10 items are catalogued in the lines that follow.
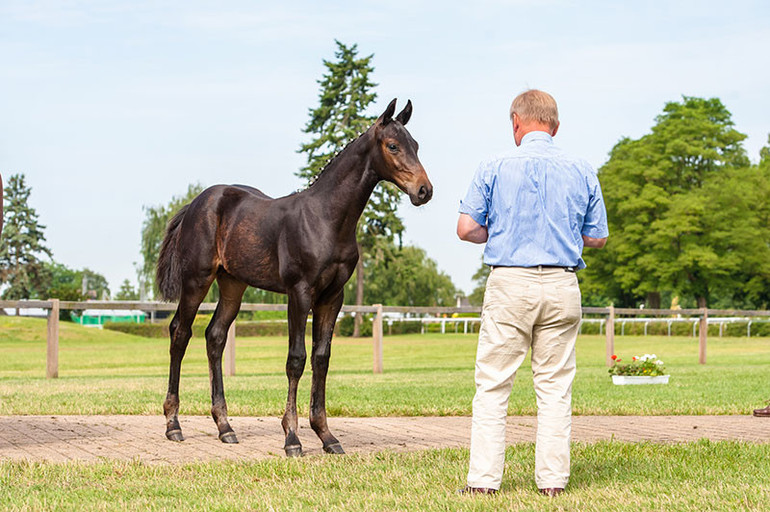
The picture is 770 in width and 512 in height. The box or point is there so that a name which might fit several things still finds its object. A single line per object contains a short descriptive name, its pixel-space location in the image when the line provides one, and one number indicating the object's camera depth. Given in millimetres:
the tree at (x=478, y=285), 83950
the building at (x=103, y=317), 74500
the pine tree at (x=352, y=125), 46156
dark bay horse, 6266
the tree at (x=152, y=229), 53531
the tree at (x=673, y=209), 50156
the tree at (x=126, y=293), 103312
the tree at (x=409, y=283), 55219
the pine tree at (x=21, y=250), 65188
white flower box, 14359
